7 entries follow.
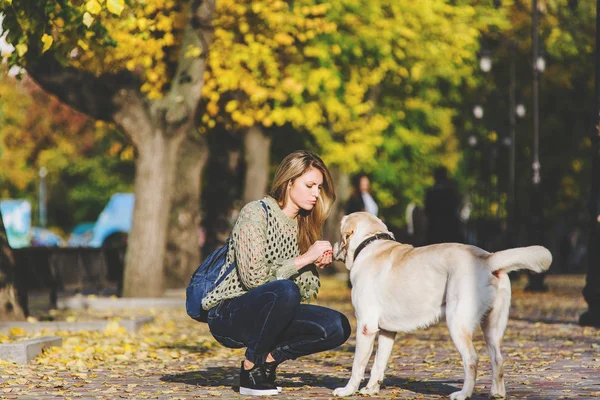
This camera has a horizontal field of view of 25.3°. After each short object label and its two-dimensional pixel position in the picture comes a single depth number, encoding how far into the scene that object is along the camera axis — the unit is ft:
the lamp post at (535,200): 84.26
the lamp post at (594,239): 50.24
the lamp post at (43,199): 263.23
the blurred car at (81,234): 198.91
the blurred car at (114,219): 150.61
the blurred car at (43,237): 200.23
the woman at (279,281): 26.89
